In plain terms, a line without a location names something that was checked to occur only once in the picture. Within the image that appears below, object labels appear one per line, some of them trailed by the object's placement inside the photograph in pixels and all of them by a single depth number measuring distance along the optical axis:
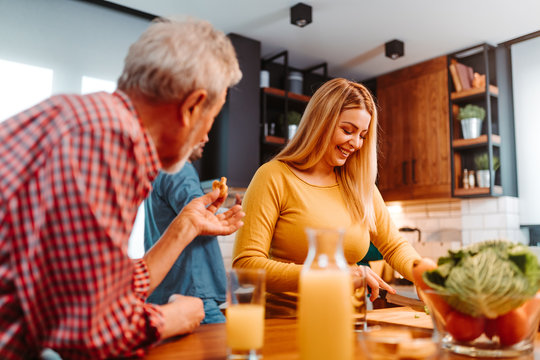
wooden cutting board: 1.21
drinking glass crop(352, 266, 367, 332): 0.93
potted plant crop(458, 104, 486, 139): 4.00
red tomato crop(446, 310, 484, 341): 0.81
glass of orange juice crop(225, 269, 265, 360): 0.74
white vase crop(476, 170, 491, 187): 3.92
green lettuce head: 0.76
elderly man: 0.66
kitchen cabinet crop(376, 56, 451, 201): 4.27
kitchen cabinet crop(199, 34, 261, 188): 3.92
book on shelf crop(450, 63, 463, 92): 4.20
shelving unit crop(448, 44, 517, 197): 3.98
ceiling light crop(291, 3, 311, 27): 3.43
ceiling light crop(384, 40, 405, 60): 4.05
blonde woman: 1.53
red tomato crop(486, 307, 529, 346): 0.79
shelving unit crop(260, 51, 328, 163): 4.21
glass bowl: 0.80
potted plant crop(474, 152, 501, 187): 3.93
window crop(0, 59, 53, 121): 3.08
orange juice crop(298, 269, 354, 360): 0.64
